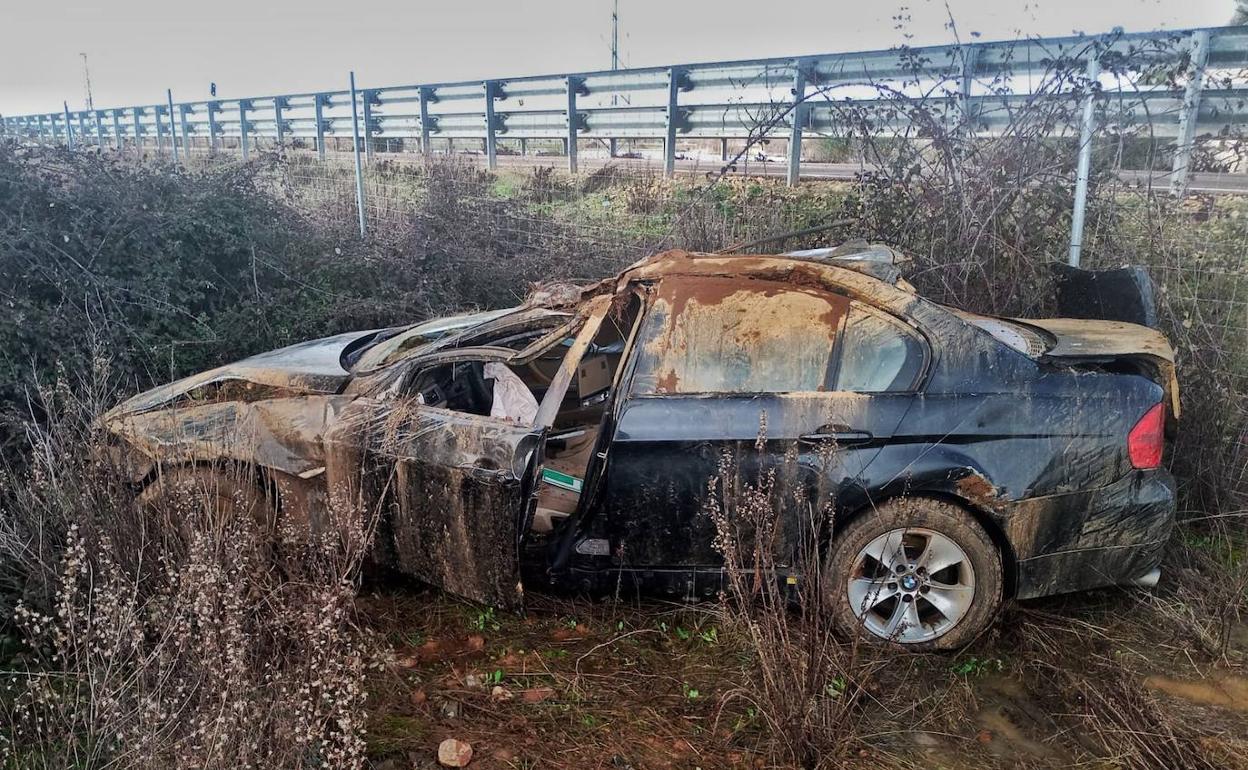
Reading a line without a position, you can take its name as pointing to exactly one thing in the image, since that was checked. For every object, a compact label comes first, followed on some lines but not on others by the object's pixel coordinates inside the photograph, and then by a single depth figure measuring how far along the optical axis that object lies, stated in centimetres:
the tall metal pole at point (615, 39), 1731
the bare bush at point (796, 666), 253
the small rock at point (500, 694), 307
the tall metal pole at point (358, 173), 927
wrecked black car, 317
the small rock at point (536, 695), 306
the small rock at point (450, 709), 299
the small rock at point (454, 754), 272
